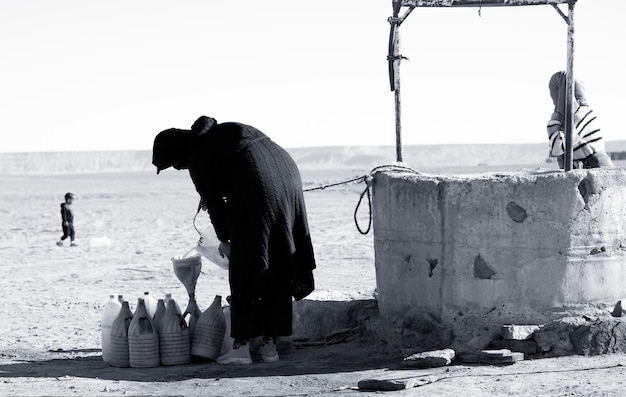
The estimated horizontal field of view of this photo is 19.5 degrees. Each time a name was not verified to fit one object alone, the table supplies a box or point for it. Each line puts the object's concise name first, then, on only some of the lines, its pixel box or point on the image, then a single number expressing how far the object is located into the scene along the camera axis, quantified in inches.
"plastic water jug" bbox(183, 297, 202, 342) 480.9
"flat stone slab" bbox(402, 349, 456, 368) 438.1
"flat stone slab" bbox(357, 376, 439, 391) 398.1
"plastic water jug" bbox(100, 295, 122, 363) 482.4
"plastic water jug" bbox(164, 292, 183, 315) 476.3
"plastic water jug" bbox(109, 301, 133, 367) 471.6
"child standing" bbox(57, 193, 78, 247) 1140.1
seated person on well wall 502.7
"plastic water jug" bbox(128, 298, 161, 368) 465.5
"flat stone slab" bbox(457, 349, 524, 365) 439.6
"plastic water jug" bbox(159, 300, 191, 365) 471.1
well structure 452.7
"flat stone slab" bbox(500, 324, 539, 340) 450.1
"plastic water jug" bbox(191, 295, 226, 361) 474.5
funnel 492.7
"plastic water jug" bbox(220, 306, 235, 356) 479.1
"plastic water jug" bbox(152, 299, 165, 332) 475.0
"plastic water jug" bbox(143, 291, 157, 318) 488.9
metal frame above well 472.4
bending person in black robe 448.6
